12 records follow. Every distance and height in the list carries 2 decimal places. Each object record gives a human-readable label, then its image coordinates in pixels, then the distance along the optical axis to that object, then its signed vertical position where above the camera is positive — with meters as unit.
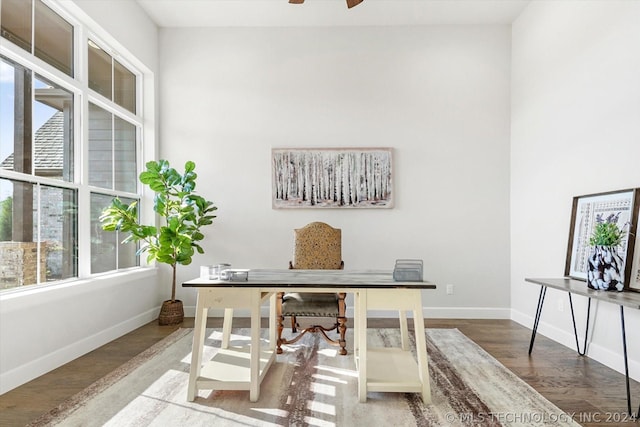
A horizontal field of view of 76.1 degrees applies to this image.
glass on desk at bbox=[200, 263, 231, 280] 2.61 -0.39
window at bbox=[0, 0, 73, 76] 2.78 +1.34
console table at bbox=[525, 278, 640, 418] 2.28 -0.52
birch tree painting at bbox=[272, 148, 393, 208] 4.71 +0.39
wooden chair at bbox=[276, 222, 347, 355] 3.21 -0.67
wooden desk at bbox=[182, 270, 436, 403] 2.40 -0.57
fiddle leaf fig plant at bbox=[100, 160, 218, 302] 4.09 -0.07
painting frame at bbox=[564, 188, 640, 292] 2.77 -0.10
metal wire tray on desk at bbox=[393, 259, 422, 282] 2.48 -0.37
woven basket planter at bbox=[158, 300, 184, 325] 4.31 -1.08
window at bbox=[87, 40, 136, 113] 3.81 +1.36
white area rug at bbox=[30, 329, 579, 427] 2.18 -1.12
